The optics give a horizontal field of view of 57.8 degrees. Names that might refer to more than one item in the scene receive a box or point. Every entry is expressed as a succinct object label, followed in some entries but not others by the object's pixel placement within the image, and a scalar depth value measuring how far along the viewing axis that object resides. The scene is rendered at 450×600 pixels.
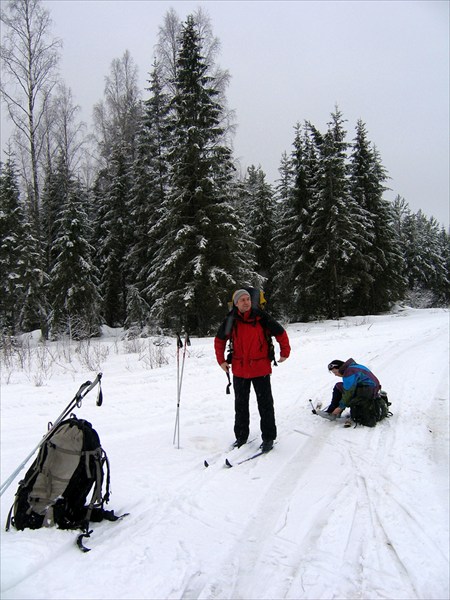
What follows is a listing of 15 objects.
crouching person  5.54
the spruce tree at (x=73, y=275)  22.28
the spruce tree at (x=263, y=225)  29.61
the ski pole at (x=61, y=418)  3.32
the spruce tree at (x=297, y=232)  26.06
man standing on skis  4.77
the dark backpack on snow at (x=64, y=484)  3.10
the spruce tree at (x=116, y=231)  26.05
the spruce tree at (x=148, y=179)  23.06
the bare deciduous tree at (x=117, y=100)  29.95
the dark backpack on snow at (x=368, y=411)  5.50
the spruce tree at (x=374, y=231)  27.77
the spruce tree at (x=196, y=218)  16.81
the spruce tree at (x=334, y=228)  24.09
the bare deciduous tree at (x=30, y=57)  19.94
